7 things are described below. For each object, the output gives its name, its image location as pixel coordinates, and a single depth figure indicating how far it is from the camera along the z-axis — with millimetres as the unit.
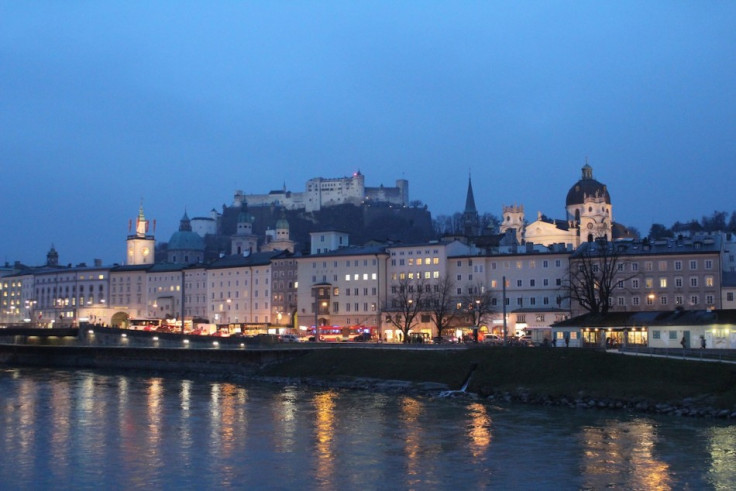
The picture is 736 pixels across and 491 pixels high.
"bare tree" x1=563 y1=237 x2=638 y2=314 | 78125
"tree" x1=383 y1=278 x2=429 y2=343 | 92750
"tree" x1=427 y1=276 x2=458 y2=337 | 88681
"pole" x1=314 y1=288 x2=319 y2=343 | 90188
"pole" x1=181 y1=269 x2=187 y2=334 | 131512
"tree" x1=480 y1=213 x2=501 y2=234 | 193600
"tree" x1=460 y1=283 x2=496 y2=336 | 90375
